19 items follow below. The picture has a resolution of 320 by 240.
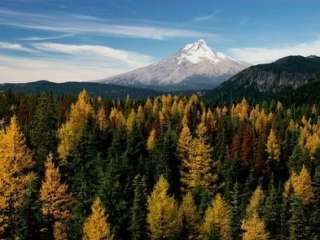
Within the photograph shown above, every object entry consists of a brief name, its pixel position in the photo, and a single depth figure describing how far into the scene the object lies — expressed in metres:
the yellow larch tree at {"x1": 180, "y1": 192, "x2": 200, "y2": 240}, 88.50
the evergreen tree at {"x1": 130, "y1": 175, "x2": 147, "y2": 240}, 83.62
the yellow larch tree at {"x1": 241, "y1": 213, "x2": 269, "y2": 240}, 85.56
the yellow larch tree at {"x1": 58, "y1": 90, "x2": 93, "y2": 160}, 118.40
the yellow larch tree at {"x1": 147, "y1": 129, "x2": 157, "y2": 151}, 131.29
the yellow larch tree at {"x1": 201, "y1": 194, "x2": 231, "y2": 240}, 87.44
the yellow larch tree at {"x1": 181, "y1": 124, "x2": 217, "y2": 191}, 116.00
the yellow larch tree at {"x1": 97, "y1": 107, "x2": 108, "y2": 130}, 142.75
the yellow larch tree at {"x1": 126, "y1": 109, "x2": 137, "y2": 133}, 141.50
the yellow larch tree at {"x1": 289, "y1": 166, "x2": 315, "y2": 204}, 109.56
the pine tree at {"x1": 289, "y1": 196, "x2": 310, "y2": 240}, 90.31
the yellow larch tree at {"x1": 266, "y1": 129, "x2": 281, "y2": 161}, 141.30
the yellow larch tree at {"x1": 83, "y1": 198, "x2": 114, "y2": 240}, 77.00
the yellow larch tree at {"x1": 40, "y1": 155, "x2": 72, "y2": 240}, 86.50
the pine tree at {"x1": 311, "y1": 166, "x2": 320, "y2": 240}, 96.38
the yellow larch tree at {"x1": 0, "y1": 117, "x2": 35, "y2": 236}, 85.19
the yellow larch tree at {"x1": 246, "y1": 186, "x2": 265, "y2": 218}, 93.75
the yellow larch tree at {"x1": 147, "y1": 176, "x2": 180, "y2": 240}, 83.75
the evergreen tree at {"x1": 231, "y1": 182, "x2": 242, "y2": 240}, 89.21
